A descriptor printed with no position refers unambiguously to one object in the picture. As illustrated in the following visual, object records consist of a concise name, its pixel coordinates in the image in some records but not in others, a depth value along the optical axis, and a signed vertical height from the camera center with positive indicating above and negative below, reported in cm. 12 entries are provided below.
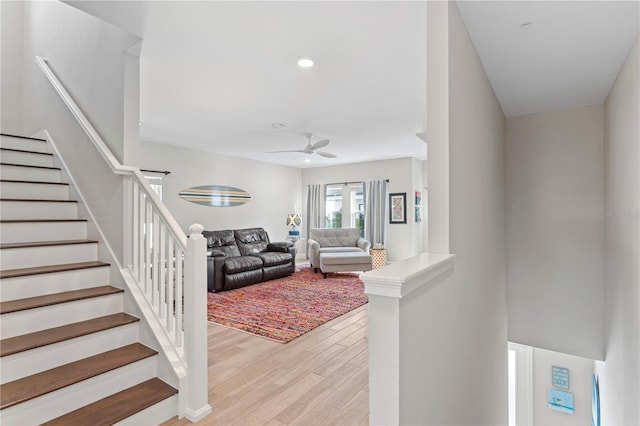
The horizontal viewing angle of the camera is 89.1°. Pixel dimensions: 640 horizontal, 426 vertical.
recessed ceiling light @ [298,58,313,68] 275 +133
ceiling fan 474 +107
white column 110 -43
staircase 164 -68
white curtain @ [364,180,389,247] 752 +15
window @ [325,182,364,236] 808 +29
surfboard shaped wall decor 629 +44
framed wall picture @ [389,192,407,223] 732 +24
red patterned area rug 346 -115
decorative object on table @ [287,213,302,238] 797 -12
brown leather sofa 498 -70
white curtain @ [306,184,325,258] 850 +30
